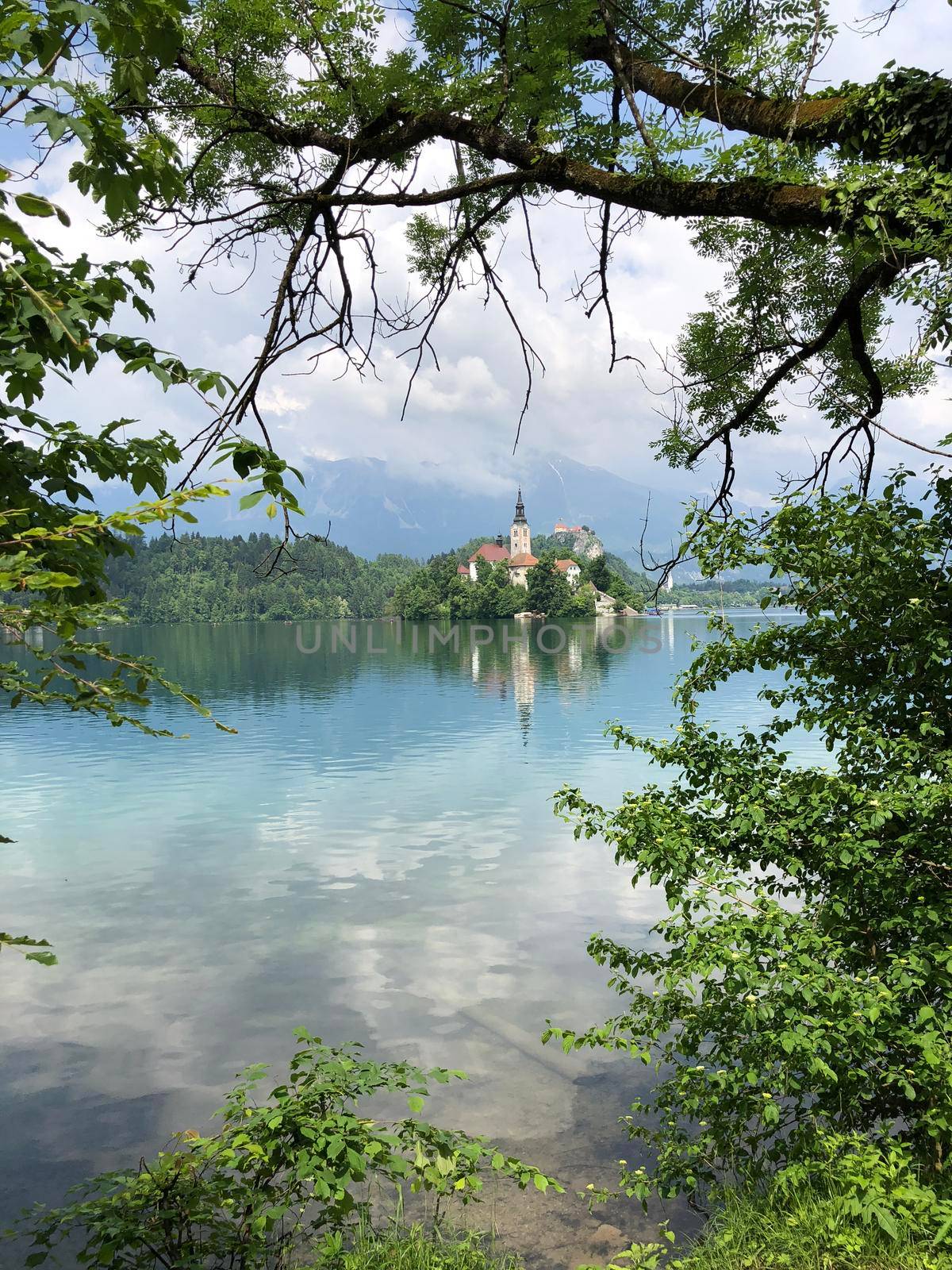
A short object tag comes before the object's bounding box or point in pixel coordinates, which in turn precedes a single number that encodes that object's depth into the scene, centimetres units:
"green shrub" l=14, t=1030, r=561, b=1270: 351
